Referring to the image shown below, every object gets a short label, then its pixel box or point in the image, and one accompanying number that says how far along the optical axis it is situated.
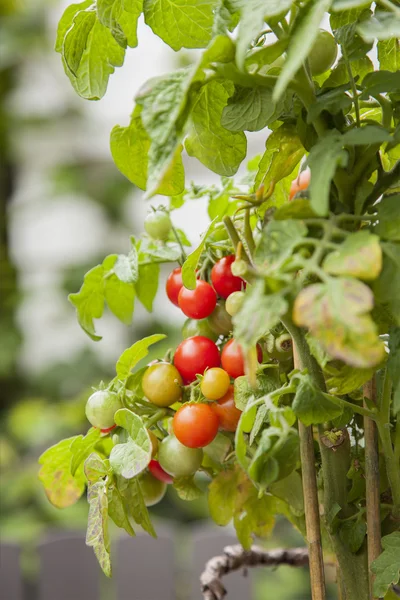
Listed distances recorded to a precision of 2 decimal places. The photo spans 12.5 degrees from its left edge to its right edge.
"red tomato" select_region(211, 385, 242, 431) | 1.17
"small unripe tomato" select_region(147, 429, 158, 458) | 1.19
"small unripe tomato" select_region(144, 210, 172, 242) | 1.24
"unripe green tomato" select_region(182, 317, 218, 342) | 1.22
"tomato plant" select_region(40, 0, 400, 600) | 1.03
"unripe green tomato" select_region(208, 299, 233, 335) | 1.20
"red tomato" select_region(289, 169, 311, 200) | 1.20
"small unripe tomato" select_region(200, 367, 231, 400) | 1.16
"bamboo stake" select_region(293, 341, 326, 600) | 1.14
